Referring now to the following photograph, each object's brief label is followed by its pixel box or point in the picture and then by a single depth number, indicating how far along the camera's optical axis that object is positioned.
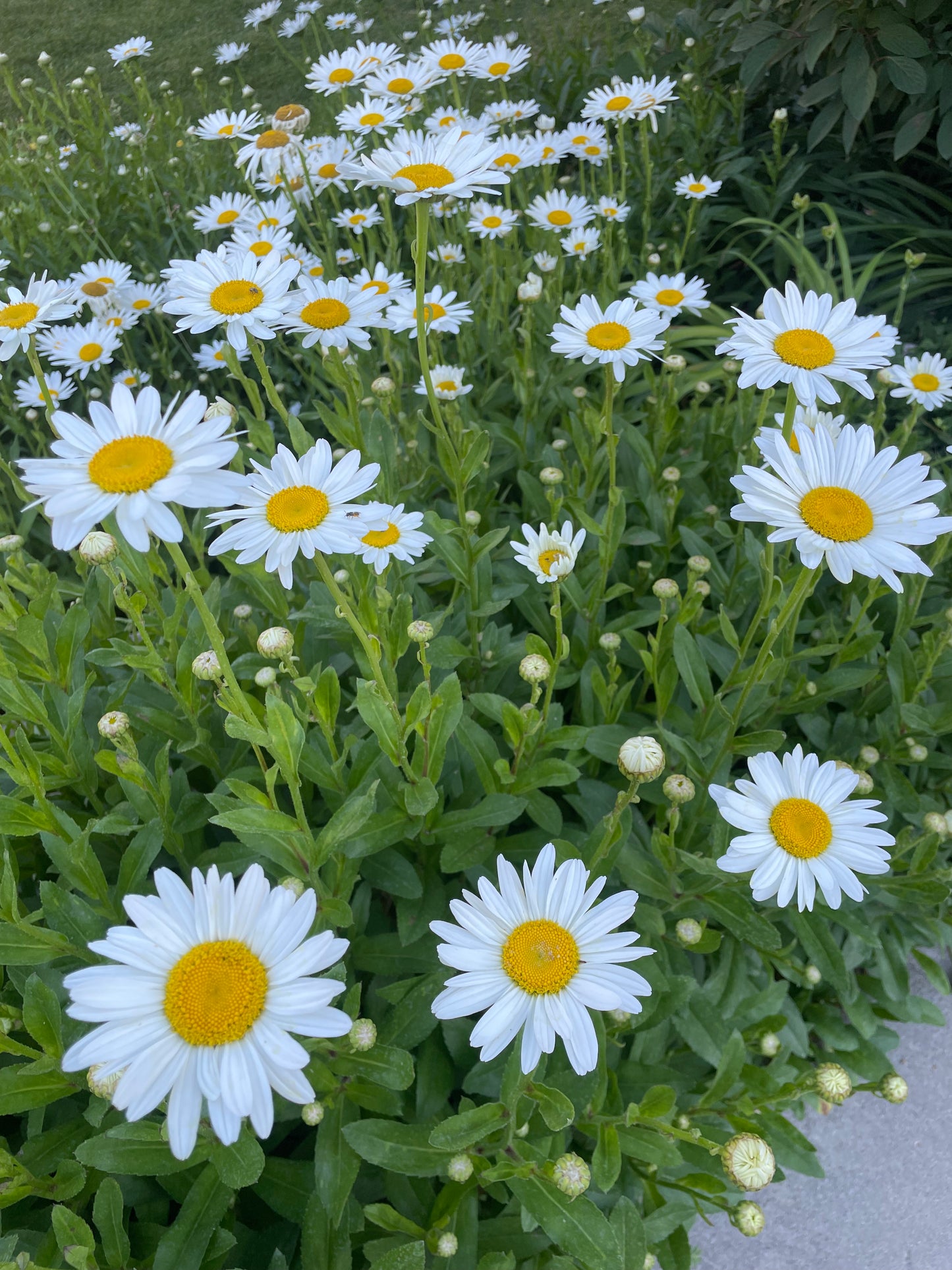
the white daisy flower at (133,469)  0.26
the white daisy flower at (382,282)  0.62
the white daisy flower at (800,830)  0.35
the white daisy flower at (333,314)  0.52
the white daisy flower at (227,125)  0.78
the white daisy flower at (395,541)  0.40
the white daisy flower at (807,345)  0.39
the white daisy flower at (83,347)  0.76
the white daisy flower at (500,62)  0.84
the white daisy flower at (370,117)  0.68
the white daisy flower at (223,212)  0.77
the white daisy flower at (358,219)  0.77
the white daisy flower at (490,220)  0.76
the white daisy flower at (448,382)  0.59
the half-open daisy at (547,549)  0.43
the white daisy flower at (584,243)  0.75
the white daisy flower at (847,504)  0.33
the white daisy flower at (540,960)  0.29
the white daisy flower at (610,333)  0.50
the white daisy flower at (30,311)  0.49
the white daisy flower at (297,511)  0.32
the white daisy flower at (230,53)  1.19
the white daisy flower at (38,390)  0.78
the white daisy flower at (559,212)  0.78
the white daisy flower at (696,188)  0.83
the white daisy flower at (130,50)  1.12
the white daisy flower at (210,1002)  0.25
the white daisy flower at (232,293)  0.45
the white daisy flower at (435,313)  0.62
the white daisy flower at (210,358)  0.76
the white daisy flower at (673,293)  0.62
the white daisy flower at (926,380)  0.57
